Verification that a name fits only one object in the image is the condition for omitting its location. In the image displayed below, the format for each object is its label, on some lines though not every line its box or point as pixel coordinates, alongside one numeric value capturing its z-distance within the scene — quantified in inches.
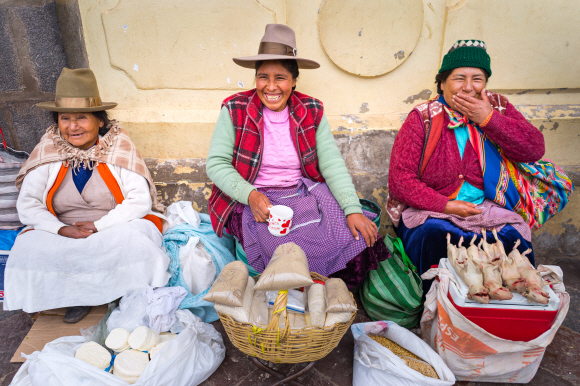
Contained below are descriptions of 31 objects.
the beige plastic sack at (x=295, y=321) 63.5
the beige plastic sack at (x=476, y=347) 72.3
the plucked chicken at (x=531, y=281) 68.7
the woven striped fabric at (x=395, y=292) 92.4
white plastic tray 70.3
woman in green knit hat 91.4
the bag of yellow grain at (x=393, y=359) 69.9
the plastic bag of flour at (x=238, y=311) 64.0
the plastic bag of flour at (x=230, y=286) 63.7
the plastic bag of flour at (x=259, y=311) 65.7
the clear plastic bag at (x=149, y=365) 68.1
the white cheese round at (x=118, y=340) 77.1
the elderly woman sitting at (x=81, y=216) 86.8
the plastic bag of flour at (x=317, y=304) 66.0
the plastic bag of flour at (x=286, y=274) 60.7
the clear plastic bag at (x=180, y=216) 110.9
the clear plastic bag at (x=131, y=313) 85.4
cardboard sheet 86.5
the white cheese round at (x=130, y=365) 70.3
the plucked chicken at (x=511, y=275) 71.2
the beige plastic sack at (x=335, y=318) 65.4
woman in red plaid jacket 85.9
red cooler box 70.9
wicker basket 62.0
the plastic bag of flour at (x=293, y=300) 69.5
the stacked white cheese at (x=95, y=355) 72.3
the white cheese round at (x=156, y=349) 75.7
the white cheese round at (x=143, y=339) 76.7
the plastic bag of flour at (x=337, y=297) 65.4
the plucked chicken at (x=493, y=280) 69.7
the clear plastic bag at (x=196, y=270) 99.0
